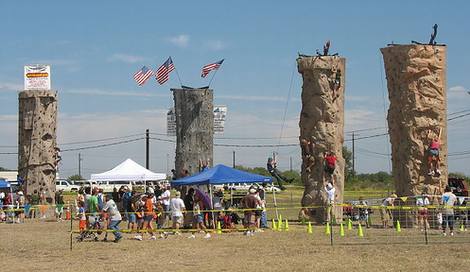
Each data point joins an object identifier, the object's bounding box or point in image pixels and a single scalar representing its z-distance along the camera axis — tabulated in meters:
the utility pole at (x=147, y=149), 66.31
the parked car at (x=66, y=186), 76.25
